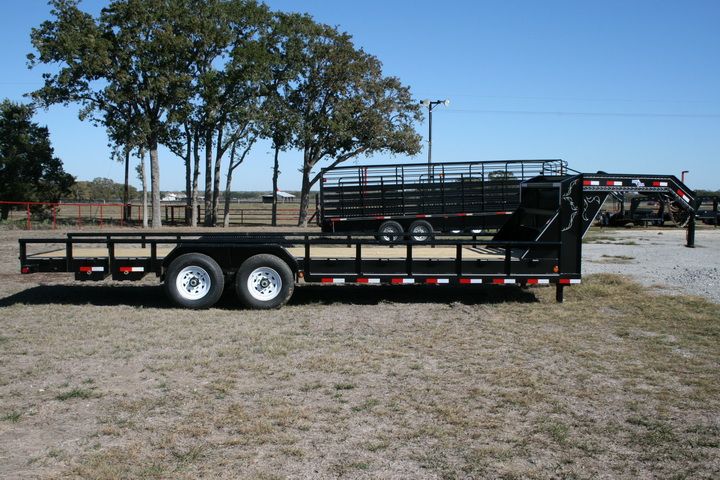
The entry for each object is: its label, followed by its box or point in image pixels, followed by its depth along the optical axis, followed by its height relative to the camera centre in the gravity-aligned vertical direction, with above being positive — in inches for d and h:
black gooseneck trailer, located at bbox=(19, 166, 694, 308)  379.9 -24.2
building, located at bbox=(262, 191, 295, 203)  5025.1 +170.2
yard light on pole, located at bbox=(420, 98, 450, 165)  1354.6 +217.3
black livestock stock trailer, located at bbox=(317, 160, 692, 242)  805.2 +25.4
